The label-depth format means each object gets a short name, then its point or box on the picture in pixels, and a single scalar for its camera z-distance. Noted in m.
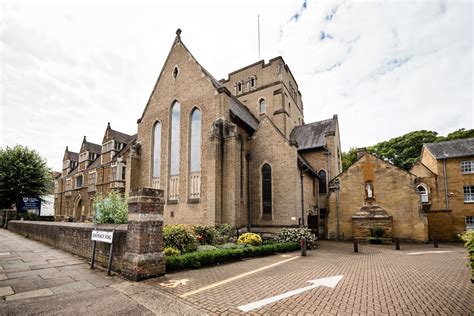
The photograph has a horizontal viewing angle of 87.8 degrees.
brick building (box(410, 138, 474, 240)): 24.97
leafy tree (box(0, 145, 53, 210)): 25.36
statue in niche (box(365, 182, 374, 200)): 23.20
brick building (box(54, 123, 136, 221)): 33.56
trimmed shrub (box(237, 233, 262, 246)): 14.57
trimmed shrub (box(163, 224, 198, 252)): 10.61
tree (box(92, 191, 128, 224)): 10.66
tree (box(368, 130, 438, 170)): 42.84
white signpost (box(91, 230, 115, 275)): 7.77
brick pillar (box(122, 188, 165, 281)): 7.23
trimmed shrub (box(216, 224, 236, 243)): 15.72
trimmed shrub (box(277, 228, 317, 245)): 16.72
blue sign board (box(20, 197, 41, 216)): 26.28
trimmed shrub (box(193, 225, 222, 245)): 14.57
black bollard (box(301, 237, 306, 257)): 13.75
